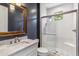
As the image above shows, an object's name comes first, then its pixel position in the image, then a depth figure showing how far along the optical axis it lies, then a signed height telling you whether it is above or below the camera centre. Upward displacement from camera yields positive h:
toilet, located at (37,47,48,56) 1.29 -0.32
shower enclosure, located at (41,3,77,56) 1.39 -0.02
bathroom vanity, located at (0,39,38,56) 1.15 -0.26
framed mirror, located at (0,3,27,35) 1.30 +0.16
